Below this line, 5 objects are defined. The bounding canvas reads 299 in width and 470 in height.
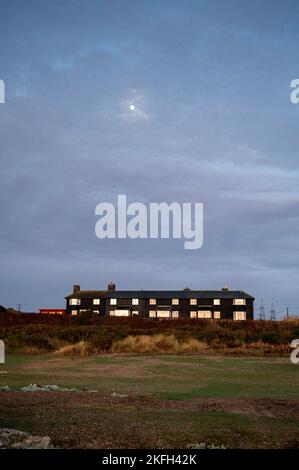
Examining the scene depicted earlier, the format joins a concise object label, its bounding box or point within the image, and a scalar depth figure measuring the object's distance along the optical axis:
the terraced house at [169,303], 96.75
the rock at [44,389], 16.50
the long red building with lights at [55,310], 113.81
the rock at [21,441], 8.55
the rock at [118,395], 15.20
